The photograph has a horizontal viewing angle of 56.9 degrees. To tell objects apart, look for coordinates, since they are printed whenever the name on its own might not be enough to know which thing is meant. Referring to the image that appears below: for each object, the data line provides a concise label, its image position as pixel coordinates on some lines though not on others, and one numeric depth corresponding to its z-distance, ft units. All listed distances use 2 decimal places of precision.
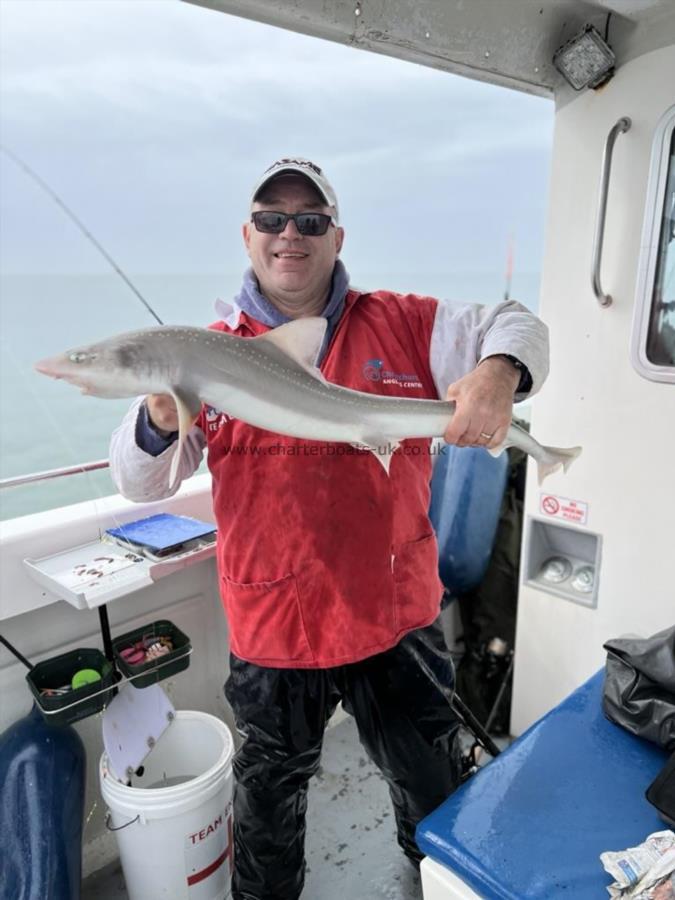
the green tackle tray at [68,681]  5.75
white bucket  5.80
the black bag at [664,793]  4.50
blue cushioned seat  4.16
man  5.26
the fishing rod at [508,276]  12.08
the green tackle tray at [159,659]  6.19
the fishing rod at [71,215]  5.46
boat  6.47
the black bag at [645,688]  5.43
